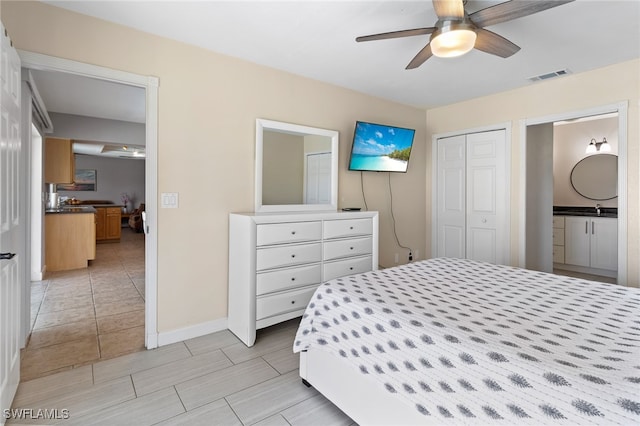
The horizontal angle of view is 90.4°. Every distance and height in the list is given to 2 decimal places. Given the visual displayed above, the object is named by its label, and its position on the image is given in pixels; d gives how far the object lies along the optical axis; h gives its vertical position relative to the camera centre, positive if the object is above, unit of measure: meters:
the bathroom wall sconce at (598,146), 5.19 +1.09
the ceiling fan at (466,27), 1.71 +1.11
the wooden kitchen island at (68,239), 5.06 -0.46
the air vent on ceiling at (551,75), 3.21 +1.43
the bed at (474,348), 0.98 -0.51
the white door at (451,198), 4.35 +0.20
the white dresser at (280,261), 2.58 -0.44
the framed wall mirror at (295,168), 3.10 +0.46
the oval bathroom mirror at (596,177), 5.16 +0.60
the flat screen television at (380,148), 3.70 +0.79
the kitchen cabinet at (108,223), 7.77 -0.31
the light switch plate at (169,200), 2.59 +0.09
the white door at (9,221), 1.61 -0.06
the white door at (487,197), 3.94 +0.19
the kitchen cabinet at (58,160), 5.49 +0.89
